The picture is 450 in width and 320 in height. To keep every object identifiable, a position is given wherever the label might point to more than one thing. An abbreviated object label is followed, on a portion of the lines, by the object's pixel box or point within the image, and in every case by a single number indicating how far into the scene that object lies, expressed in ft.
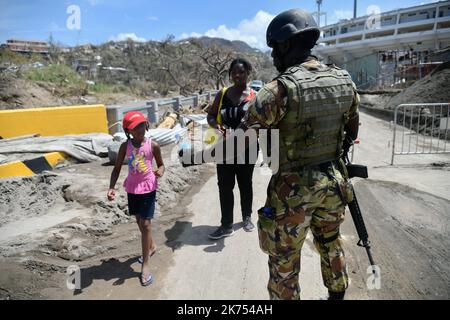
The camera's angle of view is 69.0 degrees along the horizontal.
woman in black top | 11.35
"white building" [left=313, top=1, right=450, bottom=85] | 110.22
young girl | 9.52
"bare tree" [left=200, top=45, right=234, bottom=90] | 62.75
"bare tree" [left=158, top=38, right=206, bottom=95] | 74.25
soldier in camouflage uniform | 6.05
